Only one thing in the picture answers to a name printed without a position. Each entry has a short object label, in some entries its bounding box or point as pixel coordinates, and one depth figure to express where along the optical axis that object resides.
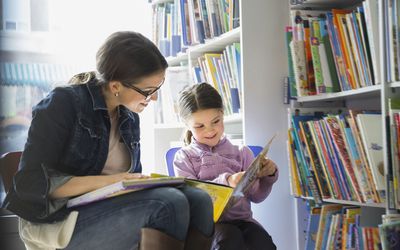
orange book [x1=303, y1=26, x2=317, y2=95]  1.89
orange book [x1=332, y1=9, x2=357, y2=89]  1.73
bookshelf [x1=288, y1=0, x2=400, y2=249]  1.53
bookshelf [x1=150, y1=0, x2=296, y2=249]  1.97
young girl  1.66
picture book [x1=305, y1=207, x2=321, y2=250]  1.85
